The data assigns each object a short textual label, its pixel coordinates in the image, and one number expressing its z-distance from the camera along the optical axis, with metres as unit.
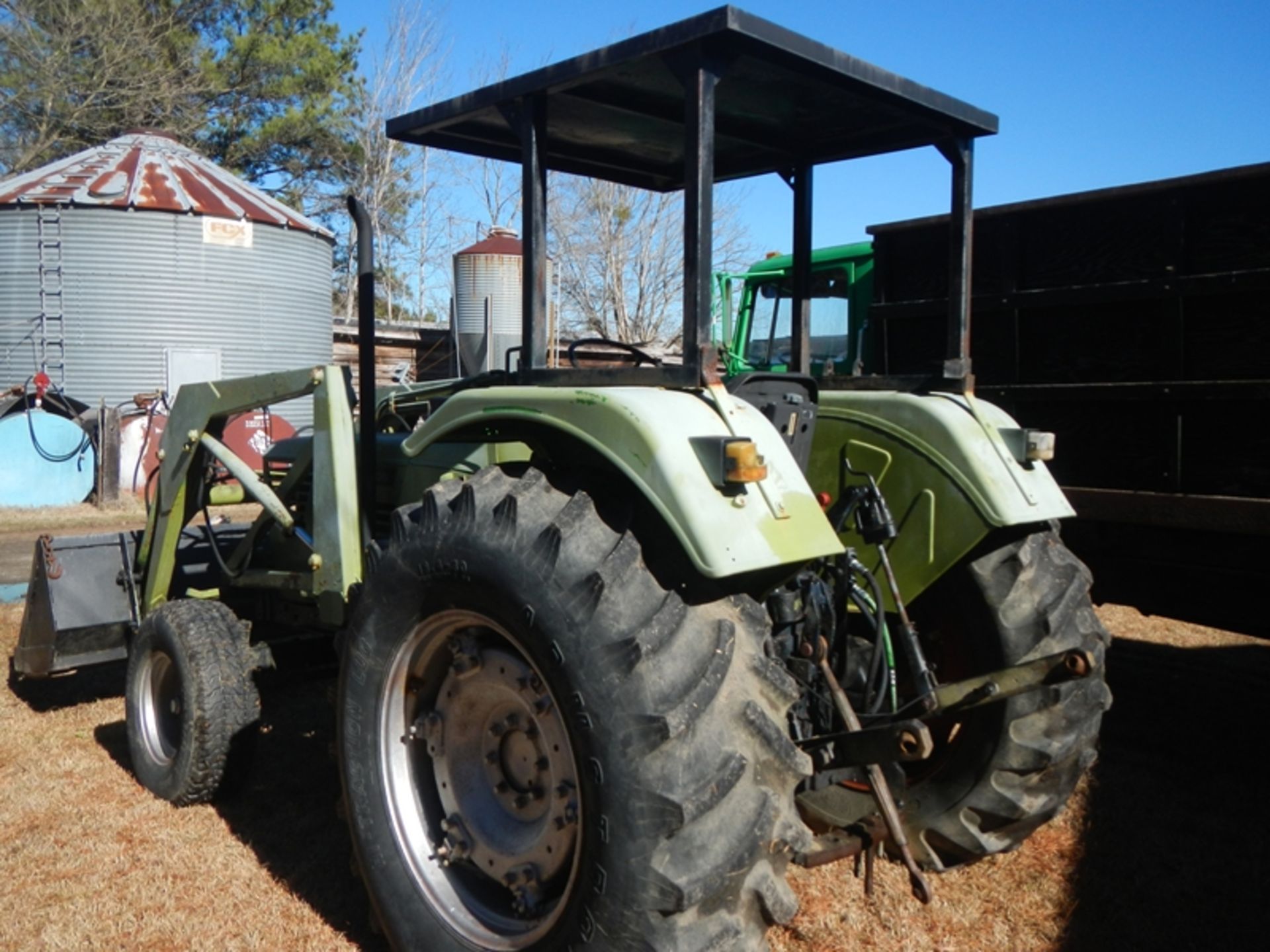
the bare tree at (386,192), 29.66
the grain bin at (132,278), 15.48
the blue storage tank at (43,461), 13.36
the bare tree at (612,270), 29.53
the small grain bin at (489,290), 18.89
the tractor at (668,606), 2.29
